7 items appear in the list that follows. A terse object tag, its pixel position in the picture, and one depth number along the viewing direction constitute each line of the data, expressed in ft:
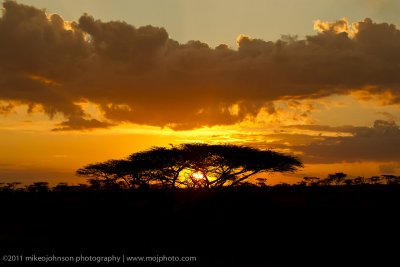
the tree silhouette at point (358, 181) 222.22
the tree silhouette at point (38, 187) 232.02
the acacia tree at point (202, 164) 119.24
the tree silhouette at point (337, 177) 219.65
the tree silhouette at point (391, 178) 218.09
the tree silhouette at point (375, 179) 232.37
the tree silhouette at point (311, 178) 238.68
